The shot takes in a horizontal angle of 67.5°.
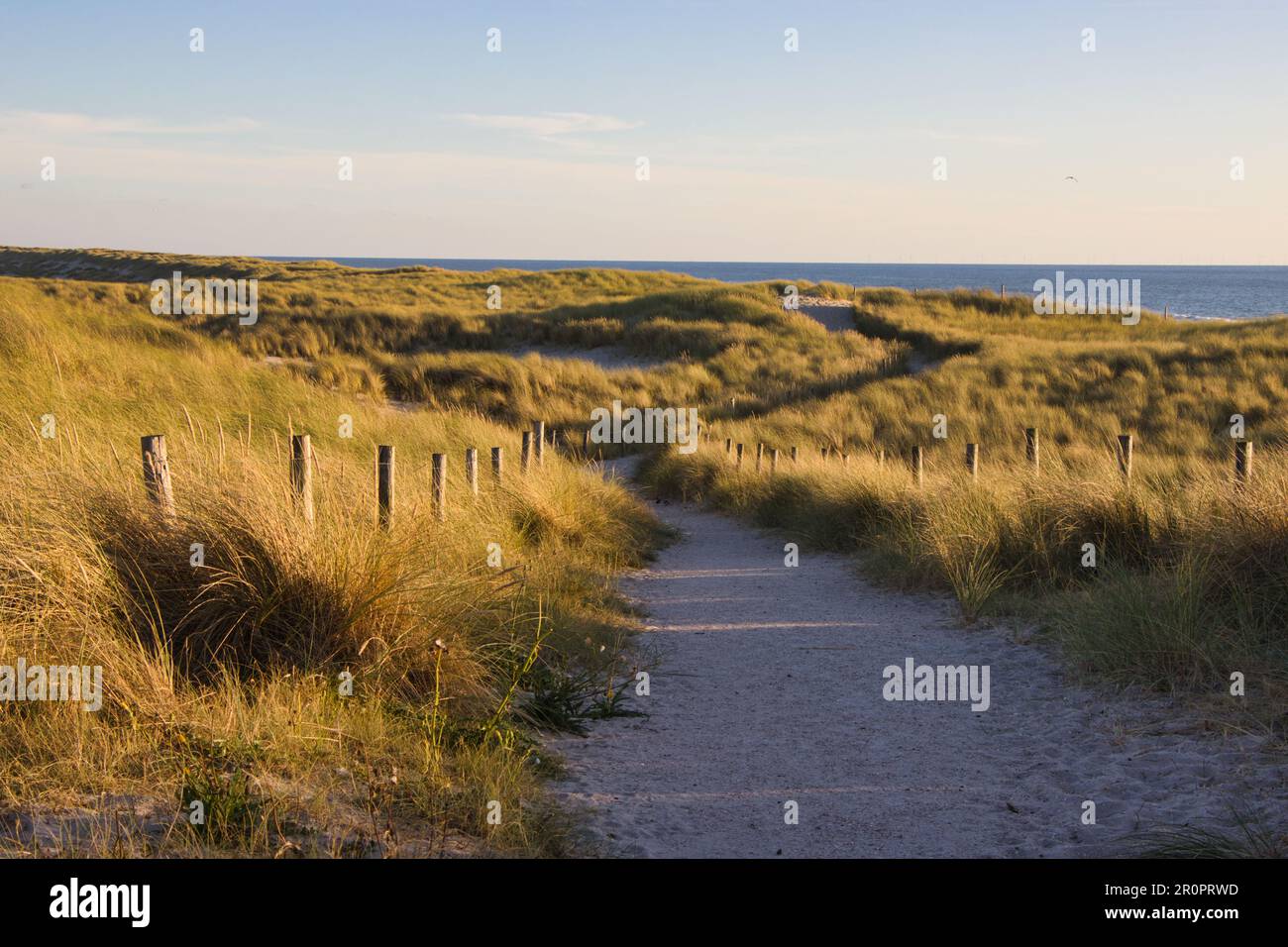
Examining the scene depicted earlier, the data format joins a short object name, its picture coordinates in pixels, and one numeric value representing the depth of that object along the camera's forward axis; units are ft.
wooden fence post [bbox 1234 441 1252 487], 26.11
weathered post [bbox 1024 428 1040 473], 36.45
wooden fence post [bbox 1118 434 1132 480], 32.94
